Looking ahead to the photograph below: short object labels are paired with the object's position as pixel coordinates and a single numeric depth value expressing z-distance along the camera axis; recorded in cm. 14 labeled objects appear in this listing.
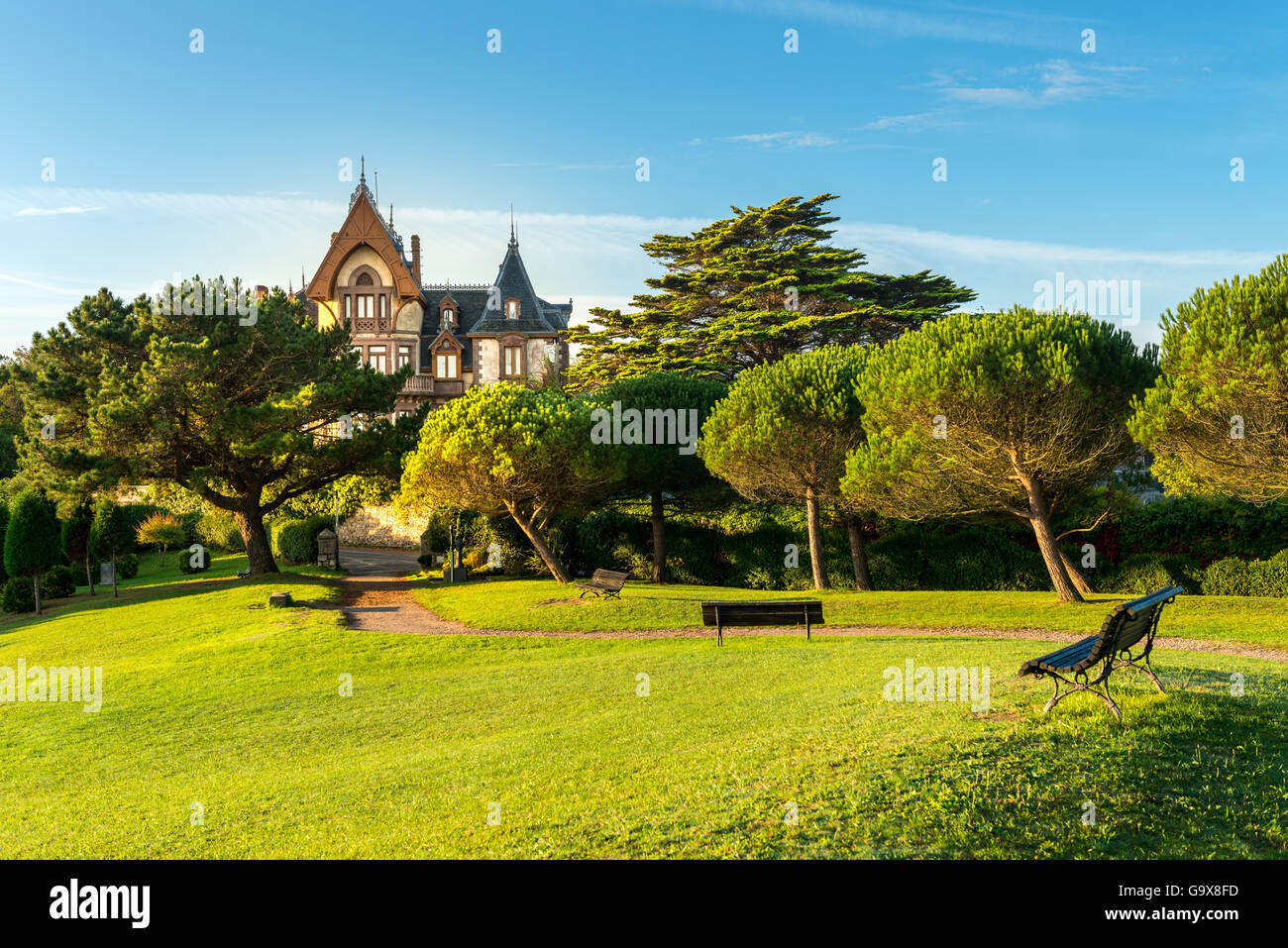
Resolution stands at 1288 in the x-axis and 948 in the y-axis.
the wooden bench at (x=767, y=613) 1698
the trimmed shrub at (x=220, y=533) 4584
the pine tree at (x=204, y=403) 2969
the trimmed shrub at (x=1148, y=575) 2522
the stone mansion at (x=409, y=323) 5700
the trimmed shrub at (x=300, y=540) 3869
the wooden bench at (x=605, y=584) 2417
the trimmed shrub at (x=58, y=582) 3331
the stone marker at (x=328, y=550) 3644
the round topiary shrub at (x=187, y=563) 3906
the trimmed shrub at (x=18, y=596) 3078
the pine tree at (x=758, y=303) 4084
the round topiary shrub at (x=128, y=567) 3528
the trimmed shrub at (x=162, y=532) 4522
